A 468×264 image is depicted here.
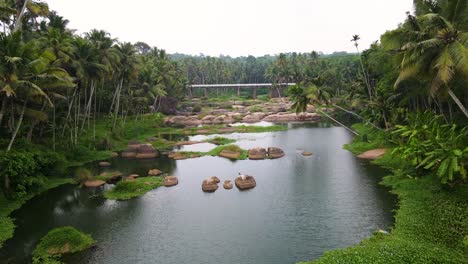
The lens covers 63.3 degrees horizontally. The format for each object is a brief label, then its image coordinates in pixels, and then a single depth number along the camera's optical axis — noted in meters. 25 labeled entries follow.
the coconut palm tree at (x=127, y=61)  57.24
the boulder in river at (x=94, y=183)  37.06
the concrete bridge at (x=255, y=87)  136.50
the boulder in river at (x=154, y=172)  41.33
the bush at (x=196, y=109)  107.83
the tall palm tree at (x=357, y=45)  54.25
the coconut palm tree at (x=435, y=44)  22.97
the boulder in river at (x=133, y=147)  52.59
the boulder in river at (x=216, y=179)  37.18
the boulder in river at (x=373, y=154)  44.34
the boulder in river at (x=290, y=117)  90.94
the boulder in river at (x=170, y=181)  37.53
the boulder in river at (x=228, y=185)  35.97
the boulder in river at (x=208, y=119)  88.46
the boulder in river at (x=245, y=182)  35.69
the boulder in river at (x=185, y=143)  61.17
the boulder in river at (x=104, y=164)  46.19
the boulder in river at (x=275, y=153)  49.05
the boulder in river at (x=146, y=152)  51.23
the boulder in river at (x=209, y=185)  35.48
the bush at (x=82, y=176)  37.78
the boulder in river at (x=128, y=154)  51.41
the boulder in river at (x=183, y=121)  86.94
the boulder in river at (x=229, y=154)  49.66
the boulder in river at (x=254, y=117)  91.31
